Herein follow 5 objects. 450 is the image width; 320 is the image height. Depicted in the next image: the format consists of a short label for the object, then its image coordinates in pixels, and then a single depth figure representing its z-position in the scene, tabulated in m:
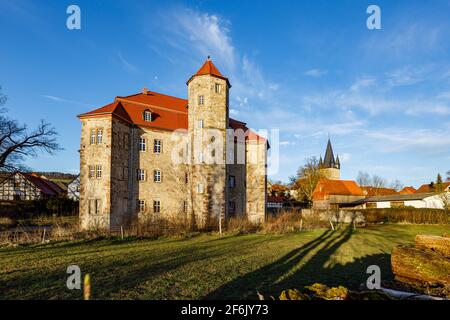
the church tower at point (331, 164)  86.69
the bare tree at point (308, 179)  67.62
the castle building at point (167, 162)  26.75
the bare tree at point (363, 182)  103.63
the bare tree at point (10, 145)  31.08
